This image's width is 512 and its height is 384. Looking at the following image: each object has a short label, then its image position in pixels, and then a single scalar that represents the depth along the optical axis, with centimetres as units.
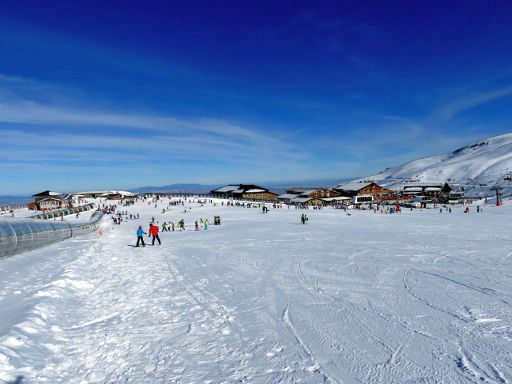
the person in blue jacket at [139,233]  1584
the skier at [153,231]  1622
